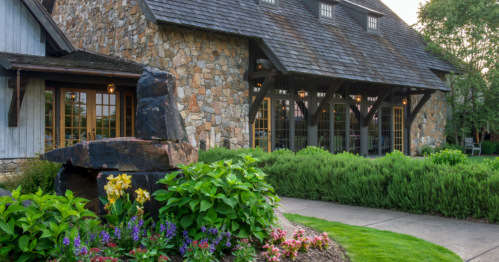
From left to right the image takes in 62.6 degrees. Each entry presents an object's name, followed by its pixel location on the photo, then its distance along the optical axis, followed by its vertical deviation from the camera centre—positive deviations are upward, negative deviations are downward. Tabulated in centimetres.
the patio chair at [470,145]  1880 -60
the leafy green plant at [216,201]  331 -57
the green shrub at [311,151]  902 -44
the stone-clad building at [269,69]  1116 +194
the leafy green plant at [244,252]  316 -94
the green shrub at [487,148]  1966 -77
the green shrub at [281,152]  880 -44
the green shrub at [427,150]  1817 -80
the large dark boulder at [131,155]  404 -23
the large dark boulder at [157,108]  416 +25
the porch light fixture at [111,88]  1048 +112
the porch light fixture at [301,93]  1406 +133
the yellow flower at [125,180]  348 -41
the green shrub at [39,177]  631 -72
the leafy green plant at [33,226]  282 -66
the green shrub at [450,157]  756 -48
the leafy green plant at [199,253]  303 -91
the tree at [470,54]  1830 +363
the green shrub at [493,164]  655 -52
